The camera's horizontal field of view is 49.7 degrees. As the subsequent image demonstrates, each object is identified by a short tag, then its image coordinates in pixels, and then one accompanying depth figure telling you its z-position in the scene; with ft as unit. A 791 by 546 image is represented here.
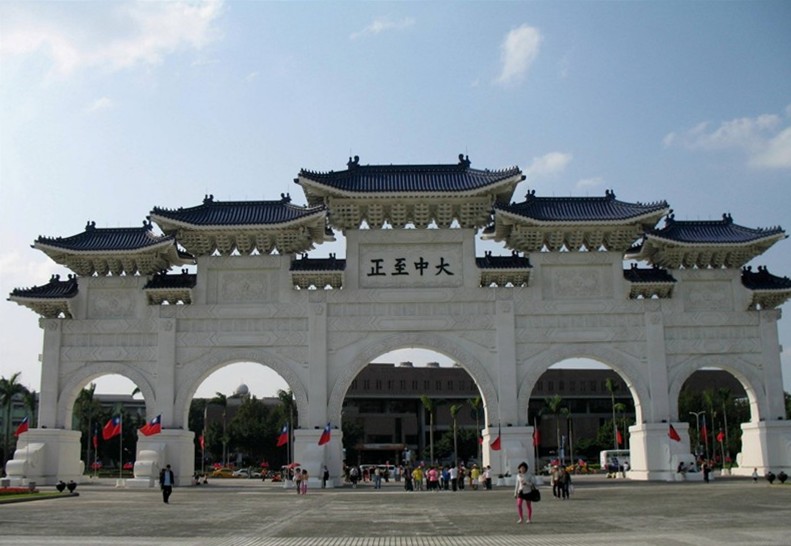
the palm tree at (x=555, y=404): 189.16
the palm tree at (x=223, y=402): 191.79
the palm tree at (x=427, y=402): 186.09
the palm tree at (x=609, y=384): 182.42
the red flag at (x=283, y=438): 110.83
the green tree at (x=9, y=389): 172.14
